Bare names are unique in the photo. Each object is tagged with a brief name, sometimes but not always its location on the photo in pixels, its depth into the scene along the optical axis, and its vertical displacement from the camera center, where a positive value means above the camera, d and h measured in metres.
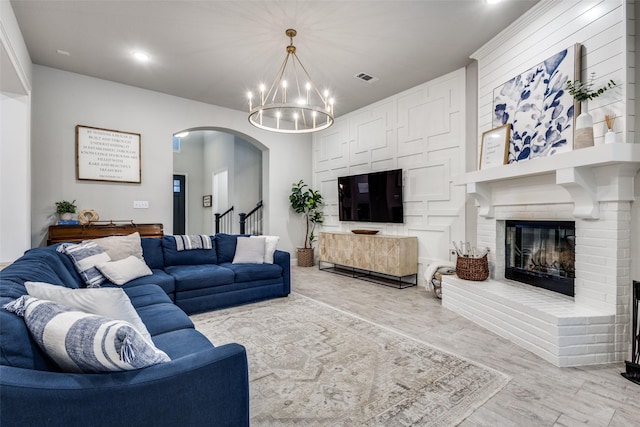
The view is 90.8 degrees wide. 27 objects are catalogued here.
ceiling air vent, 4.37 +1.92
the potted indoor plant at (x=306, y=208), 6.39 +0.12
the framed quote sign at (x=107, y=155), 4.40 +0.84
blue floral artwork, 2.69 +1.00
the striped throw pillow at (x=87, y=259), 2.85 -0.44
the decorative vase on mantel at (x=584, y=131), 2.41 +0.64
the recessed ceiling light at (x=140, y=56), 3.79 +1.92
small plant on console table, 4.14 +0.05
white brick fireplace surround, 2.26 -0.43
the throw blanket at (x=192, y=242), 3.91 -0.37
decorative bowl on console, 5.18 -0.29
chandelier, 3.30 +1.89
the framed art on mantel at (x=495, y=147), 3.26 +0.72
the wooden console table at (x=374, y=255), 4.55 -0.66
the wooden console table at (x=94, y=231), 3.89 -0.24
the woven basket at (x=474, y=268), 3.35 -0.58
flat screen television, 4.97 +0.29
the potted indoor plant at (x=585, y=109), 2.40 +0.85
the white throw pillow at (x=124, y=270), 2.96 -0.56
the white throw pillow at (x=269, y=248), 4.12 -0.46
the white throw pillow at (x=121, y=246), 3.20 -0.35
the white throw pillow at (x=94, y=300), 1.32 -0.39
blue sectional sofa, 0.88 -0.55
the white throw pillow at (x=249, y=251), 4.07 -0.49
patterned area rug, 1.70 -1.07
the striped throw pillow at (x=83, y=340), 0.96 -0.40
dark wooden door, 8.71 +0.36
